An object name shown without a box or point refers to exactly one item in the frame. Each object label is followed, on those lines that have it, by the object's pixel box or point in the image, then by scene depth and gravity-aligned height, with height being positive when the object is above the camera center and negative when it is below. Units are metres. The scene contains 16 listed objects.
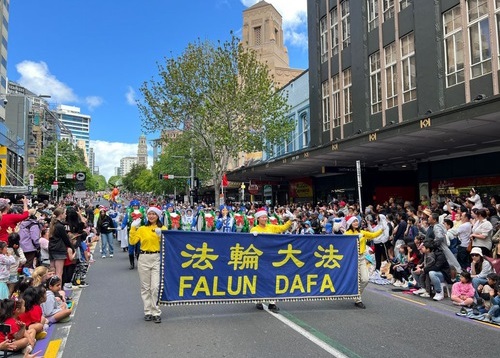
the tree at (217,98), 27.59 +7.39
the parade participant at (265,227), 8.23 -0.40
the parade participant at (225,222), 15.41 -0.53
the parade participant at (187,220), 15.44 -0.45
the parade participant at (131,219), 12.63 -0.35
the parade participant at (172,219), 13.50 -0.34
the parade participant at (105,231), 15.03 -0.74
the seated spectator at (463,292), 8.09 -1.77
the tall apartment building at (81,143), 184.27 +30.04
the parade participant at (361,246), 7.98 -0.82
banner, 6.98 -1.07
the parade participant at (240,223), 15.16 -0.57
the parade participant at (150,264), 6.82 -0.90
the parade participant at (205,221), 15.76 -0.49
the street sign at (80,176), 29.91 +2.50
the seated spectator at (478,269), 8.12 -1.35
